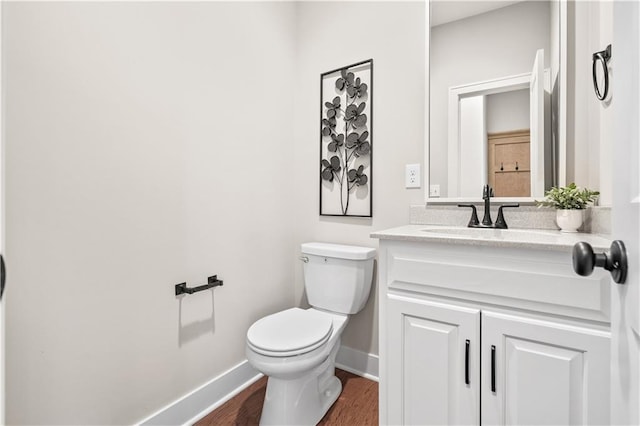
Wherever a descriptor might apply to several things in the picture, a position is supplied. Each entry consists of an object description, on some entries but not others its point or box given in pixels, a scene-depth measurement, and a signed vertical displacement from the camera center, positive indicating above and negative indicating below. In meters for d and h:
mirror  1.29 +0.51
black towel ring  0.99 +0.48
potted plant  1.10 +0.02
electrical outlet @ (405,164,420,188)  1.55 +0.17
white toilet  1.19 -0.54
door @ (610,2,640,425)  0.40 +0.00
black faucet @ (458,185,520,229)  1.31 -0.03
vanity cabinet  0.79 -0.39
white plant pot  1.11 -0.04
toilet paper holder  1.31 -0.35
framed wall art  1.71 +0.41
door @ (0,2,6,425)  0.44 -0.06
